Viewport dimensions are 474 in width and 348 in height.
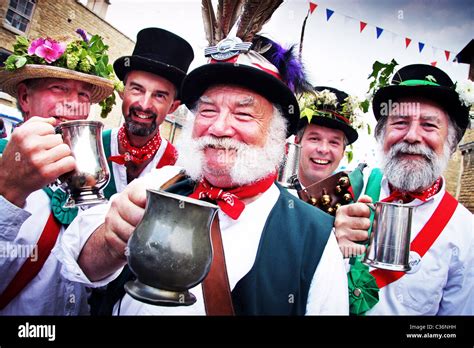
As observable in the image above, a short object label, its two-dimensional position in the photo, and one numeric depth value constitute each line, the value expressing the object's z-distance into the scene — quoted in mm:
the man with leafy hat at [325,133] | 2459
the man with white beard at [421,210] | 1601
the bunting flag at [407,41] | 2064
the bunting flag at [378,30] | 2061
